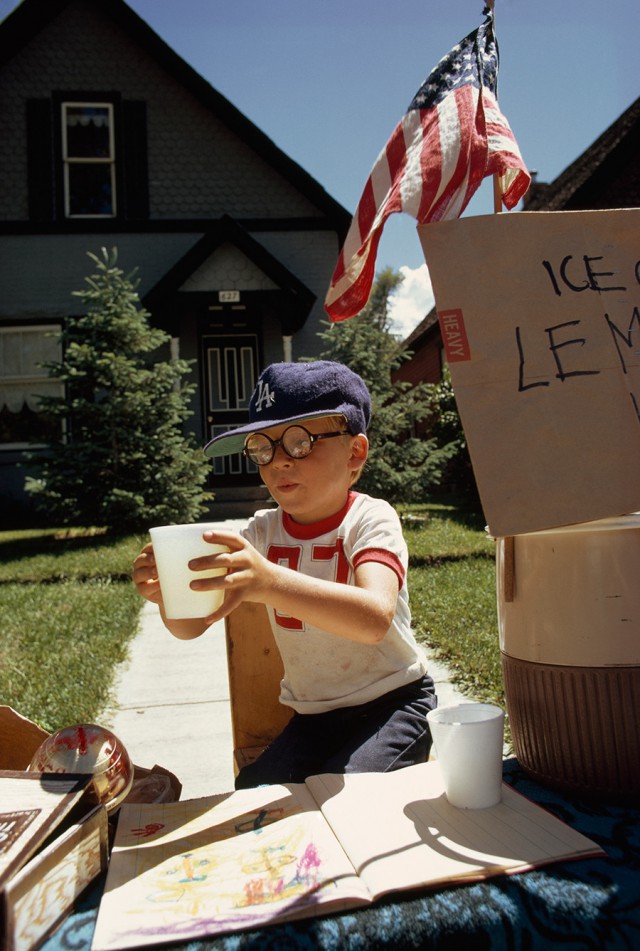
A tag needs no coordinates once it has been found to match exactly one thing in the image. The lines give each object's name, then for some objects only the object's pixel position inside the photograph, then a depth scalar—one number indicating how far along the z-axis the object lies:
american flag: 1.57
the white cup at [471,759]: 1.27
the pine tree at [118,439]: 9.34
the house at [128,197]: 12.43
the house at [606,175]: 13.47
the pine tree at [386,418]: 9.46
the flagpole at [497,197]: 1.60
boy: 1.82
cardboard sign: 1.30
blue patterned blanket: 0.96
